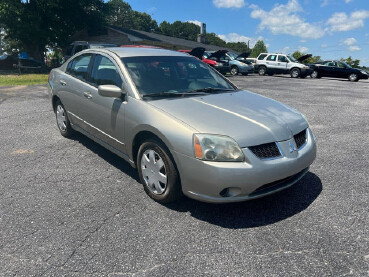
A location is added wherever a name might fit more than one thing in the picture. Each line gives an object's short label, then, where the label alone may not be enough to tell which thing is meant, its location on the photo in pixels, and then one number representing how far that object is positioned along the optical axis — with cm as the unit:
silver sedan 266
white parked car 2330
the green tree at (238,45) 9969
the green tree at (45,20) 2316
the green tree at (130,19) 9156
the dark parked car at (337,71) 2208
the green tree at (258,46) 7650
